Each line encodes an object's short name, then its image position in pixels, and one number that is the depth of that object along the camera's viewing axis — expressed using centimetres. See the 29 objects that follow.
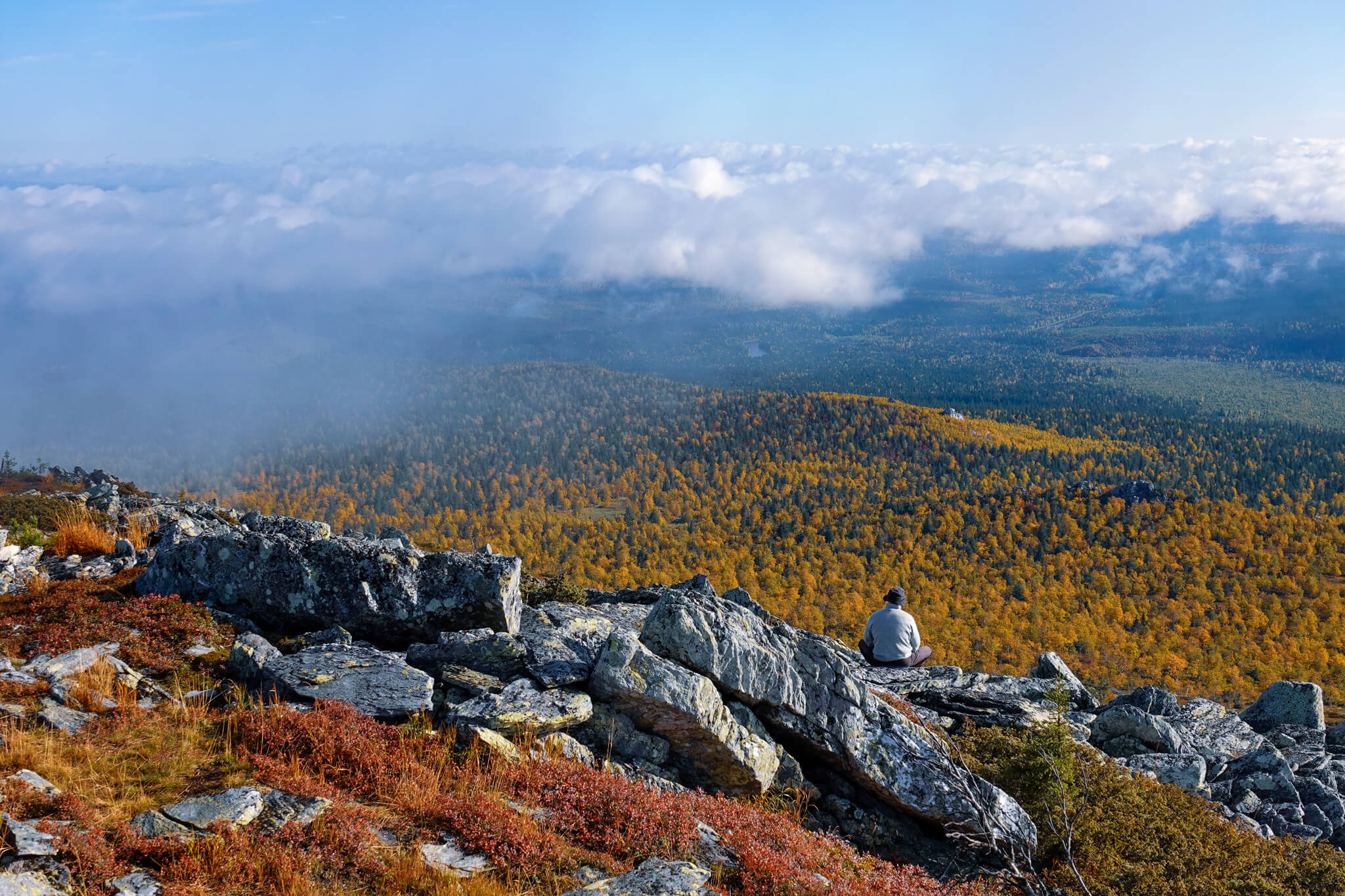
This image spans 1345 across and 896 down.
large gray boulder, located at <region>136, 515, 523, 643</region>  1566
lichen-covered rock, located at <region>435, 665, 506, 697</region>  1284
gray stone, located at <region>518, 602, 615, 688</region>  1323
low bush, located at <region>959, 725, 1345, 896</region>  1240
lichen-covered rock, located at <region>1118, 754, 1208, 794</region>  1873
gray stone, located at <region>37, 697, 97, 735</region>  1014
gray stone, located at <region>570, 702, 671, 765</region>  1270
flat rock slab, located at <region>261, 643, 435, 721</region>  1198
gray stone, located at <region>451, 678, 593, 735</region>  1174
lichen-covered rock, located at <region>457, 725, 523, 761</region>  1109
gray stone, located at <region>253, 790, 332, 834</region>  857
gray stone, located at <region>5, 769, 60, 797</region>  830
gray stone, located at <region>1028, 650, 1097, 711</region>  2567
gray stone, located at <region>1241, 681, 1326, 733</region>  2912
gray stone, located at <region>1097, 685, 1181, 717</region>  2609
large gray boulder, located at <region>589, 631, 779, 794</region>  1257
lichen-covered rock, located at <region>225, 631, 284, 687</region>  1245
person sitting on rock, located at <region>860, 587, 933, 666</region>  2170
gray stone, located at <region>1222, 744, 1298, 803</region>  1961
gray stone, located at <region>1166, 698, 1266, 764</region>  2292
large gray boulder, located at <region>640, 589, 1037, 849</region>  1330
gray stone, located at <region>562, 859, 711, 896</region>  832
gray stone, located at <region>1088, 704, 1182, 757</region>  2119
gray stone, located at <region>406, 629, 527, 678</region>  1377
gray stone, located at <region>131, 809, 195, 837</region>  811
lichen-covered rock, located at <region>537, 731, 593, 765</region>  1173
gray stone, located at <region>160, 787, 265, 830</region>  845
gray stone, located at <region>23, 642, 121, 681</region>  1153
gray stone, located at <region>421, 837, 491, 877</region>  859
